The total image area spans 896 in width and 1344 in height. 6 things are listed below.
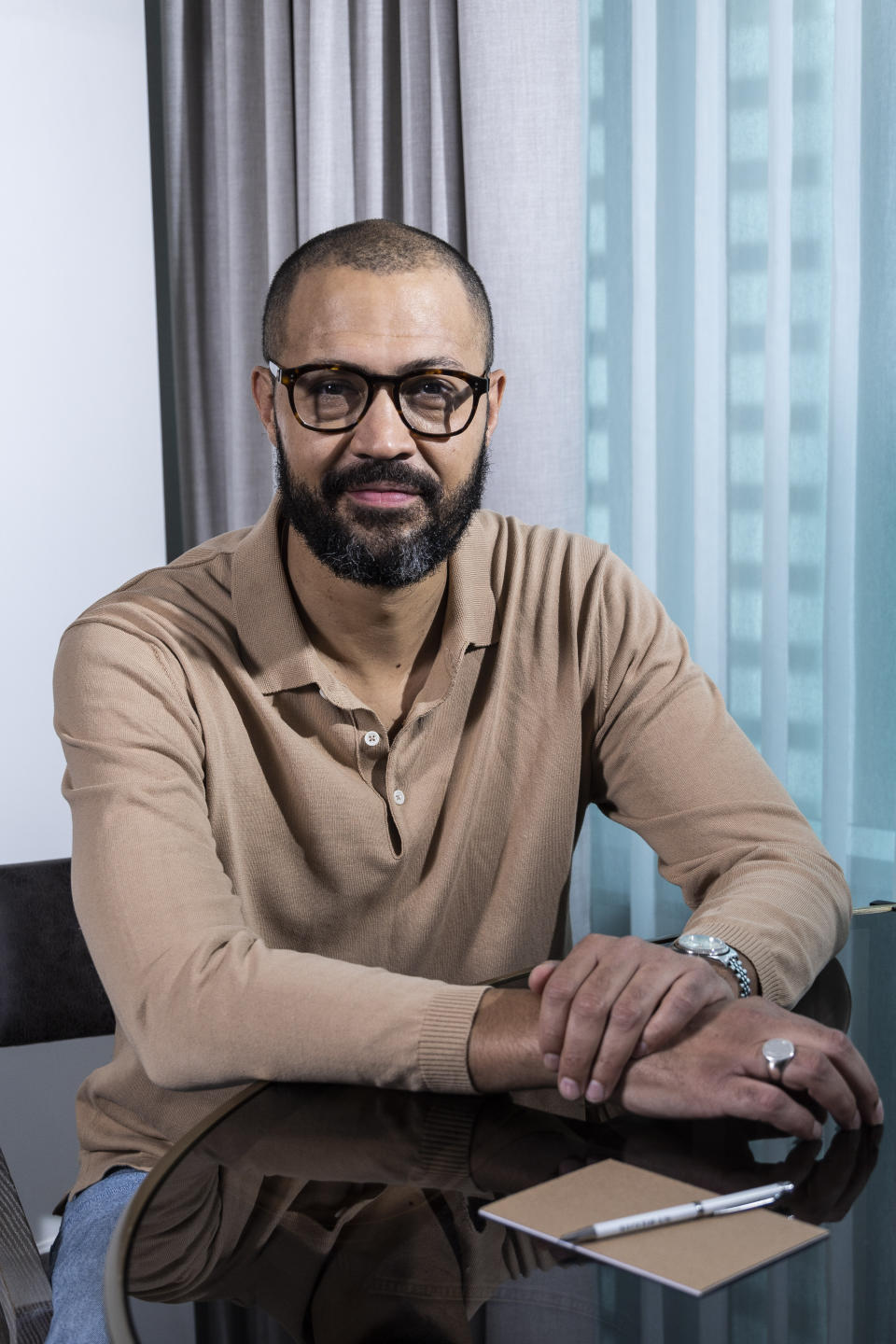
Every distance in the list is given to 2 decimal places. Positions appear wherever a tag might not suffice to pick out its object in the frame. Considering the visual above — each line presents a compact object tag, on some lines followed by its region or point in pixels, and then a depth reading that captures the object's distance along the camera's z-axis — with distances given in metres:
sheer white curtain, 2.19
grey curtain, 2.57
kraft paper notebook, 0.75
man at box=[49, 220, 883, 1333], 1.21
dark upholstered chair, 1.58
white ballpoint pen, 0.78
